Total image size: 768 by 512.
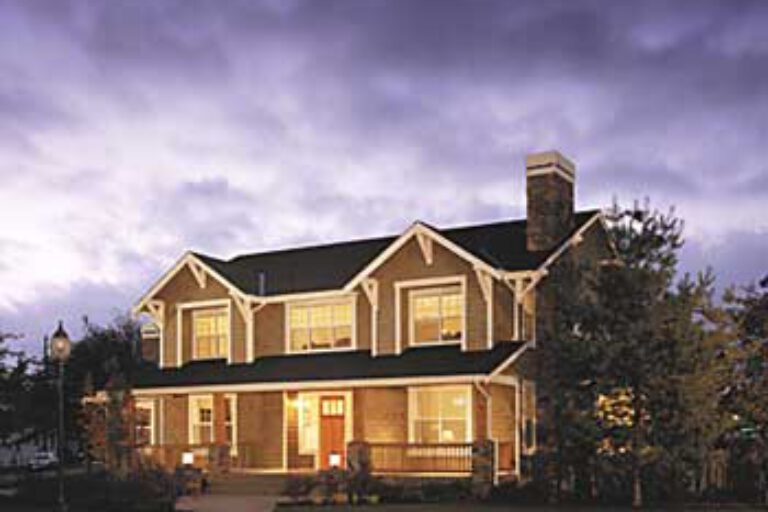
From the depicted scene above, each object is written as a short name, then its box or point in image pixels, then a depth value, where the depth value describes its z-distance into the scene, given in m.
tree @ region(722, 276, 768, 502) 25.78
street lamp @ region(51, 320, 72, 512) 24.67
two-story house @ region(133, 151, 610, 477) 30.23
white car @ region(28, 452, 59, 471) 59.70
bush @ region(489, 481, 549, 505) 25.83
